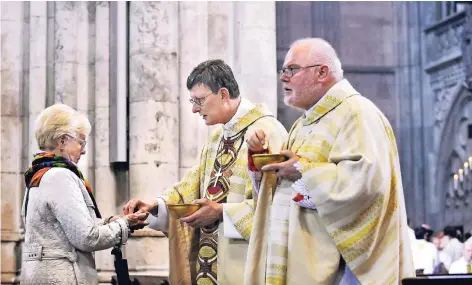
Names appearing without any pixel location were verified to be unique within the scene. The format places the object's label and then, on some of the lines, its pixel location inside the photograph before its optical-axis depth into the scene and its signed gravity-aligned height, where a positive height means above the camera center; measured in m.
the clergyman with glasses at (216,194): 5.09 -0.15
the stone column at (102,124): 8.48 +0.38
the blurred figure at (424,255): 12.89 -1.17
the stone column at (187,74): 8.16 +0.74
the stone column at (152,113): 7.93 +0.44
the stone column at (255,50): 8.21 +0.96
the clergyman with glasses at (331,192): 4.09 -0.11
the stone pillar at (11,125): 9.19 +0.41
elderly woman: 5.07 -0.25
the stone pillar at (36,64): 9.16 +0.96
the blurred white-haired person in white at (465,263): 11.05 -1.10
